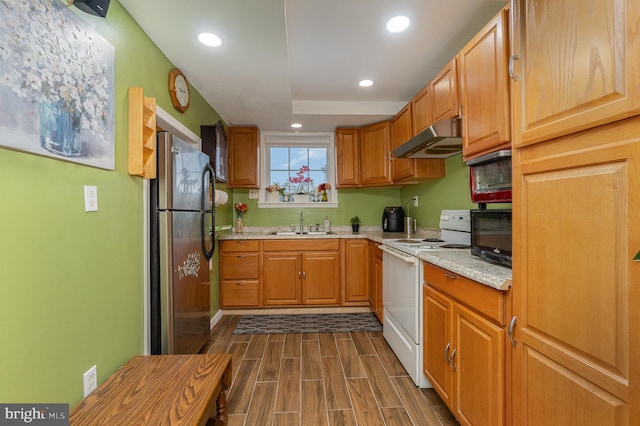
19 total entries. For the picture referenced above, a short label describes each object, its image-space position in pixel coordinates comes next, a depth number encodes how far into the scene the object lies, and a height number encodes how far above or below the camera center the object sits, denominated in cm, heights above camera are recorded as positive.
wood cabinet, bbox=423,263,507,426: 119 -66
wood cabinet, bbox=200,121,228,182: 279 +70
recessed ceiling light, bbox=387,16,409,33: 184 +124
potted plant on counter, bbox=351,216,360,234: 393 -15
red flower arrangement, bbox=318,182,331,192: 398 +38
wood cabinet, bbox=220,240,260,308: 336 -69
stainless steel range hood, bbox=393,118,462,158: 190 +52
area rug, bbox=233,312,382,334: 294 -119
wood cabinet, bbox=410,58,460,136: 196 +88
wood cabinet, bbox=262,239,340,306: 339 -70
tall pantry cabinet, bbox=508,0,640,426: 73 +0
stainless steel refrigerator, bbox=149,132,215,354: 183 -23
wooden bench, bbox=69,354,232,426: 107 -76
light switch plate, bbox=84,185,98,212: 130 +8
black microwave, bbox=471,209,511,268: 135 -12
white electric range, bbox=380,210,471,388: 194 -56
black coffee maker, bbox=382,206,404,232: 370 -8
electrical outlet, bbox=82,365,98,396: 128 -75
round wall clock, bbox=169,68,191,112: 210 +95
